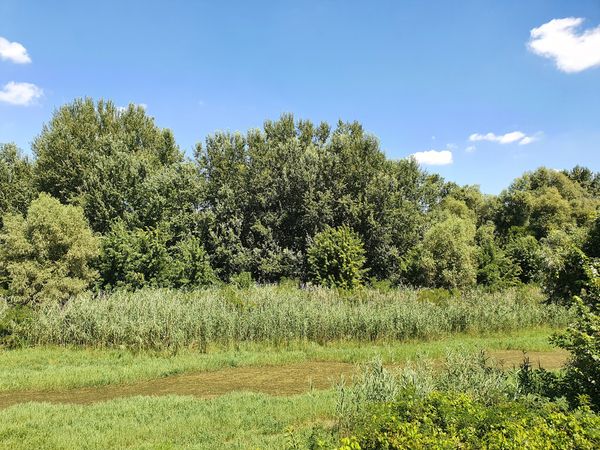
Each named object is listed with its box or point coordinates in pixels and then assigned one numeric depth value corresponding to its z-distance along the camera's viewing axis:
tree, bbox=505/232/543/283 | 25.43
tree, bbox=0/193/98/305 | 14.95
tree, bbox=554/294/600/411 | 5.45
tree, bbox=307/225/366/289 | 20.05
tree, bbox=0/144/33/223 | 26.00
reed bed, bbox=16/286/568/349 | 11.91
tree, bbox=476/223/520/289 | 22.67
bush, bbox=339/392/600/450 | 3.72
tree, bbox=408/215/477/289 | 20.75
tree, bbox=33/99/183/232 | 22.98
